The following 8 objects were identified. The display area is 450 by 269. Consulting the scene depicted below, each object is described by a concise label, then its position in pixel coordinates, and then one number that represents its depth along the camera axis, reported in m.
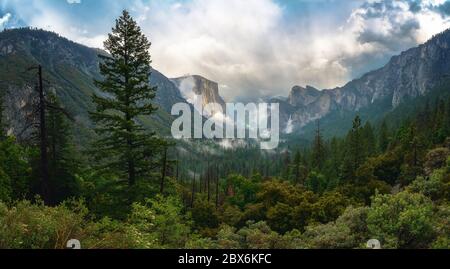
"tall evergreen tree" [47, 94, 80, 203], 37.91
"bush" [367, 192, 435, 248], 12.34
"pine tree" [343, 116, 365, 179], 62.03
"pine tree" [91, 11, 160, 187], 21.83
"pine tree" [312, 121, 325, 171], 83.45
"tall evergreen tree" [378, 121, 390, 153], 90.81
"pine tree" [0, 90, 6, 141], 40.58
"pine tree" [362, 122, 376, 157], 85.02
